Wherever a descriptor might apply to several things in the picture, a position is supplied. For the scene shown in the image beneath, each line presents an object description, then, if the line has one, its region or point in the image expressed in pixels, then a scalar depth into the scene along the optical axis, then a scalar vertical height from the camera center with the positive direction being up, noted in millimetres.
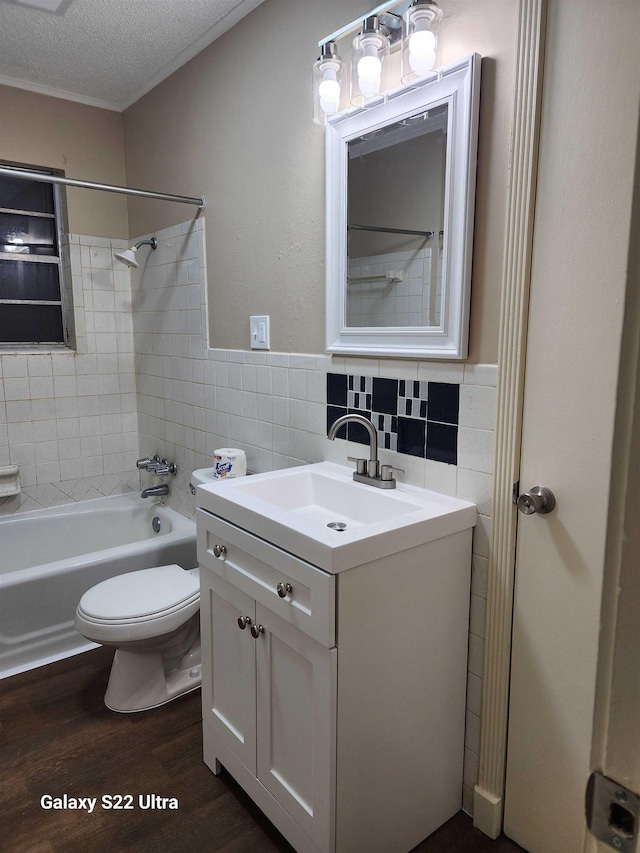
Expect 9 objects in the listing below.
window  2727 +391
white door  1090 -114
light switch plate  2100 +44
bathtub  2201 -979
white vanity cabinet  1212 -817
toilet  1823 -945
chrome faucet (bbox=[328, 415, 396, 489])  1553 -363
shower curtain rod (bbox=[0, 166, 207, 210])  2021 +603
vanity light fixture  1353 +762
